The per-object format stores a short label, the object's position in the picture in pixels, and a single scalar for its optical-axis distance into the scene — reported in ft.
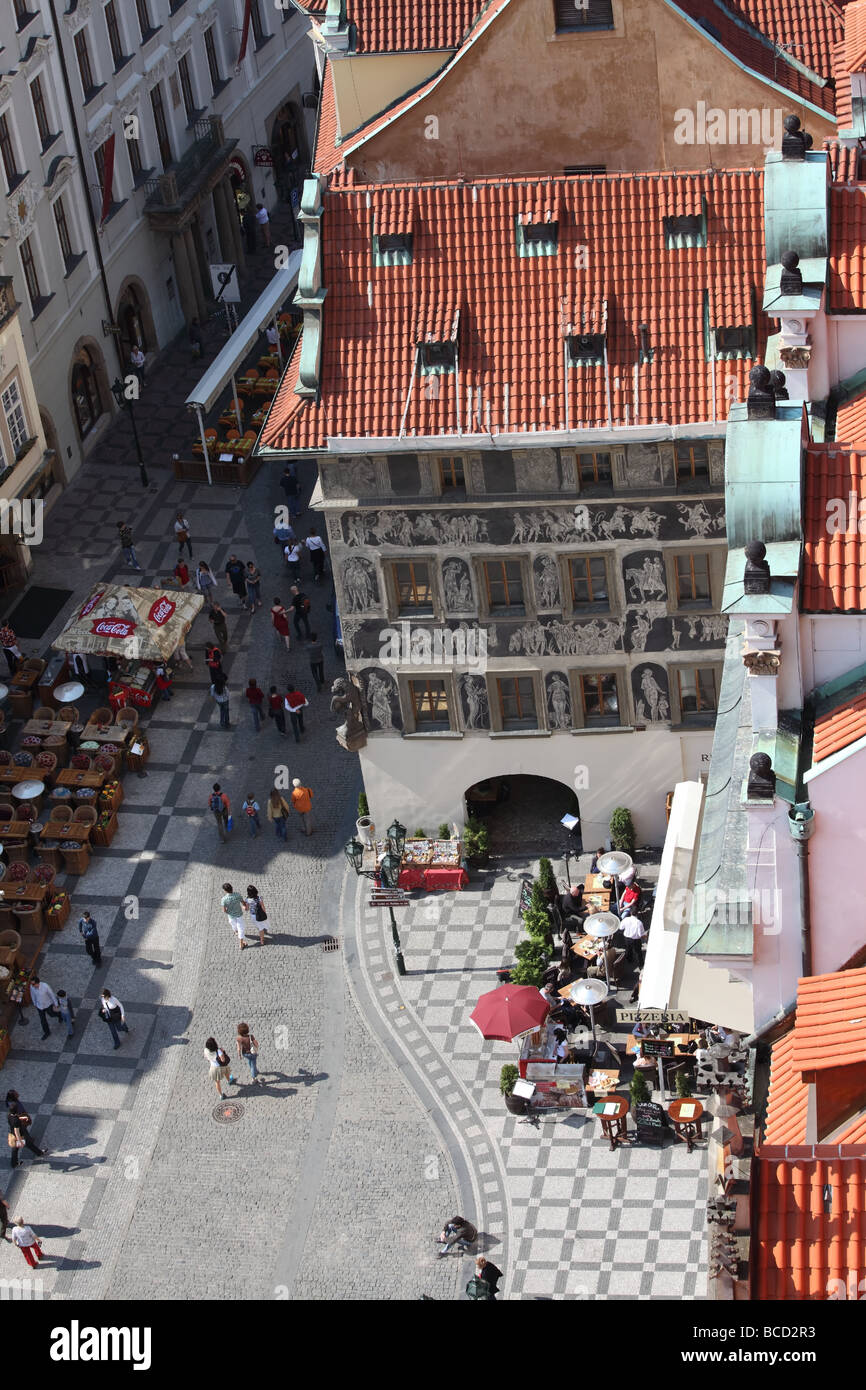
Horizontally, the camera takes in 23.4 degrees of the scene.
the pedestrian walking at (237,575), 216.33
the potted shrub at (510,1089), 155.33
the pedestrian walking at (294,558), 219.00
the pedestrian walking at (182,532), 225.35
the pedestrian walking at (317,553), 217.56
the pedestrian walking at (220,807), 185.37
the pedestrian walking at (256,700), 197.98
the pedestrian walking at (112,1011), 164.86
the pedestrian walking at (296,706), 195.93
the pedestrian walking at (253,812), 185.57
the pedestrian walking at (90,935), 173.06
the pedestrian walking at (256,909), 174.40
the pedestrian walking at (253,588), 215.72
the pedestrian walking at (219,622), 208.23
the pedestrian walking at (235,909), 173.88
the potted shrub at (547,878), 172.55
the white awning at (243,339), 230.27
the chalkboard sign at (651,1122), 151.12
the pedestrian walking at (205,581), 216.74
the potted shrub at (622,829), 175.01
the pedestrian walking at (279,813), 184.44
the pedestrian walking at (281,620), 206.69
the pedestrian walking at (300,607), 208.44
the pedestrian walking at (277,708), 197.26
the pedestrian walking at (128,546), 225.35
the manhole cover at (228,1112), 160.25
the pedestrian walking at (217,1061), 160.56
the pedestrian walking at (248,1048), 161.99
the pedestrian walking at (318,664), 203.41
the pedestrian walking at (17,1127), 156.15
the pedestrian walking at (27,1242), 147.33
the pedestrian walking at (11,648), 207.10
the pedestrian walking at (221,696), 200.13
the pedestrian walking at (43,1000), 166.61
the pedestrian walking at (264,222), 286.25
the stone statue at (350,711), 169.78
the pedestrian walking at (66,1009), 167.94
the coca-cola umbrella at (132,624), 201.36
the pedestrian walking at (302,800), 185.88
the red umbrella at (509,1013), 156.76
